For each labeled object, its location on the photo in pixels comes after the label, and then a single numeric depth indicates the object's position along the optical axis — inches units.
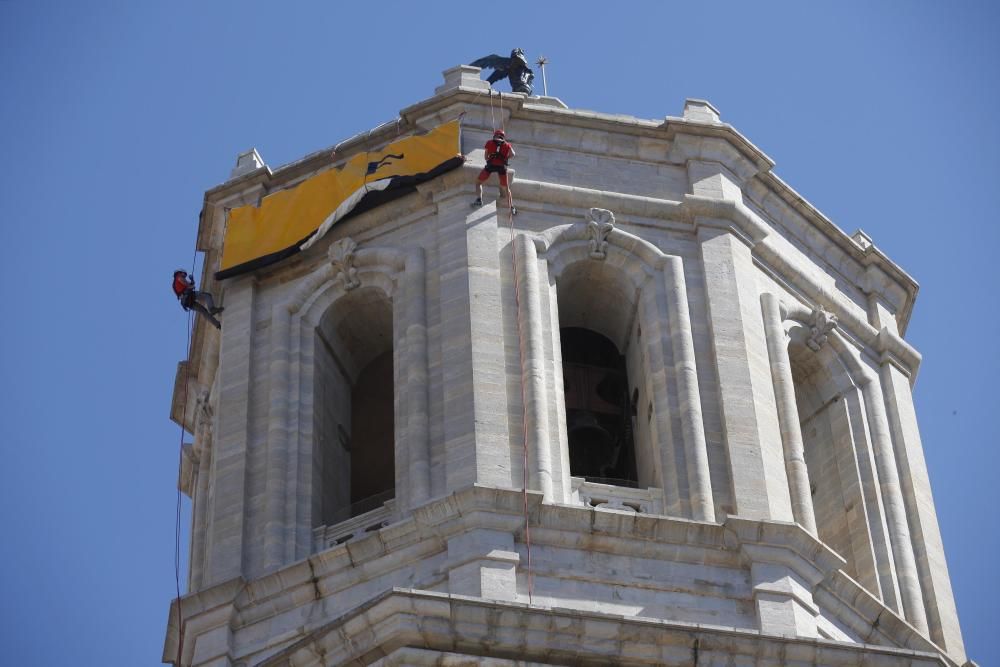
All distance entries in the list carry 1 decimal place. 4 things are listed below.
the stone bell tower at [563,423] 1891.0
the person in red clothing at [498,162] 2111.2
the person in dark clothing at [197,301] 2175.2
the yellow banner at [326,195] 2146.9
